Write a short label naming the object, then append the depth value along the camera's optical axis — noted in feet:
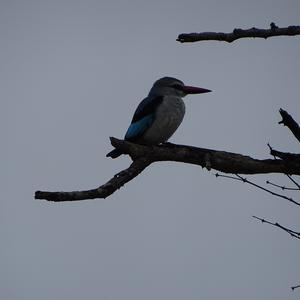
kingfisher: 47.11
